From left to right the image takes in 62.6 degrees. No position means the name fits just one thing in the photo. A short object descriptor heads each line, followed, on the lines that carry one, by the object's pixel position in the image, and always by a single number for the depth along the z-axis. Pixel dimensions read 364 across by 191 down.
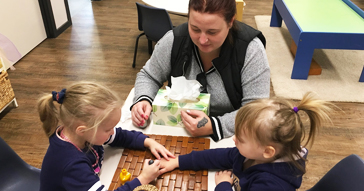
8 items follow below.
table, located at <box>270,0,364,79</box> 2.75
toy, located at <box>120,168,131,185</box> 0.98
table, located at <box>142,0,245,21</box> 2.76
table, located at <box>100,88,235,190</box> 1.01
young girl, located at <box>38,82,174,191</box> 0.92
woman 1.16
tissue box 1.17
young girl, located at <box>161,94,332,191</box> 0.86
